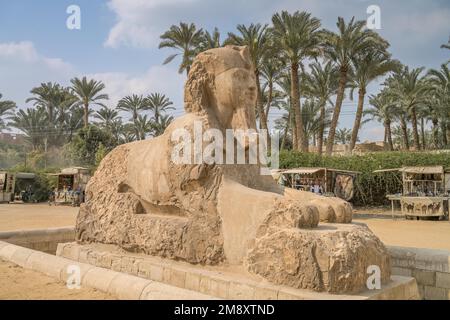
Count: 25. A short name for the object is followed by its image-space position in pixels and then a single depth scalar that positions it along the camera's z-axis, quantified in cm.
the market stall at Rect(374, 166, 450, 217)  1356
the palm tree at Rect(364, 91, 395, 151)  3016
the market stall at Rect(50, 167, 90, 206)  2103
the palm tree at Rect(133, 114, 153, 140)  3362
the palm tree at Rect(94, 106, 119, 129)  3534
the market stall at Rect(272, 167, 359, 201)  1541
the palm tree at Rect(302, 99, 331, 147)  2872
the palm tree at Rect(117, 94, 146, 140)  3419
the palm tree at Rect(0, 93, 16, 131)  3409
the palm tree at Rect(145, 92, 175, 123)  3359
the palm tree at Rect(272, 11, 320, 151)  1909
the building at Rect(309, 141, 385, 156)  3033
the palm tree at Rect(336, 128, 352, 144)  5228
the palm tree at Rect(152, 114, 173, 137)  3207
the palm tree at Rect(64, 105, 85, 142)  3753
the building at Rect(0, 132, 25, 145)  5869
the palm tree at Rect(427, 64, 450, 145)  2456
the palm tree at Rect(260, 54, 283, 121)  2319
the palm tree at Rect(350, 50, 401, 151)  2058
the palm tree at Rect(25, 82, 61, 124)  3504
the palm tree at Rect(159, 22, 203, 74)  2162
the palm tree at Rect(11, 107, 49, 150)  3756
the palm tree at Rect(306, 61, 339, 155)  2398
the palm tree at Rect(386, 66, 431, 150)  2583
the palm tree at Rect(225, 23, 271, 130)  1970
